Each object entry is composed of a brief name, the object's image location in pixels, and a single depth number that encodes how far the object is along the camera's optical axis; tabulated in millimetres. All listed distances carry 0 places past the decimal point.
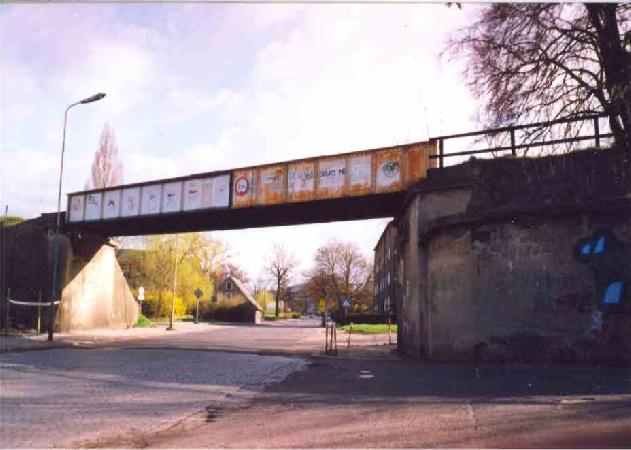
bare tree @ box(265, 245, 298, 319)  94062
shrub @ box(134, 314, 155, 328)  39181
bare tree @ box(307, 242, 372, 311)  71625
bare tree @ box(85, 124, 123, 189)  45500
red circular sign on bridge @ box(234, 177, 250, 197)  22906
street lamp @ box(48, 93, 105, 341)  22516
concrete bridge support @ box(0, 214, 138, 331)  28359
